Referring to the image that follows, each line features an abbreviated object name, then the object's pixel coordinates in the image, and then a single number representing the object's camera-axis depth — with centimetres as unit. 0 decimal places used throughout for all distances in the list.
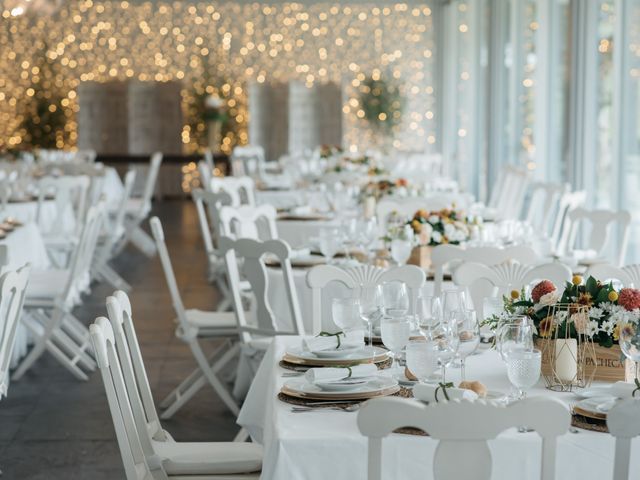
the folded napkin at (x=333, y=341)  332
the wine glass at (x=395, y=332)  300
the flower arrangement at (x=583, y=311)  297
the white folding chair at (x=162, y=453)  293
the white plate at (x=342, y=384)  284
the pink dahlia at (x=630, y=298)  291
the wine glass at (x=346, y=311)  330
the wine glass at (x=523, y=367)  263
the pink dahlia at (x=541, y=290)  308
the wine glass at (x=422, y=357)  272
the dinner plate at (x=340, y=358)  321
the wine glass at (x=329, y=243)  534
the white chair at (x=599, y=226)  600
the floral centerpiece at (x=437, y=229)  537
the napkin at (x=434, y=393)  259
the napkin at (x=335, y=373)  294
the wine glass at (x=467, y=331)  287
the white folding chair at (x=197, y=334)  528
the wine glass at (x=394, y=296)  338
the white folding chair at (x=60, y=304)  611
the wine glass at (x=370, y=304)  339
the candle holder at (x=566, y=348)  295
